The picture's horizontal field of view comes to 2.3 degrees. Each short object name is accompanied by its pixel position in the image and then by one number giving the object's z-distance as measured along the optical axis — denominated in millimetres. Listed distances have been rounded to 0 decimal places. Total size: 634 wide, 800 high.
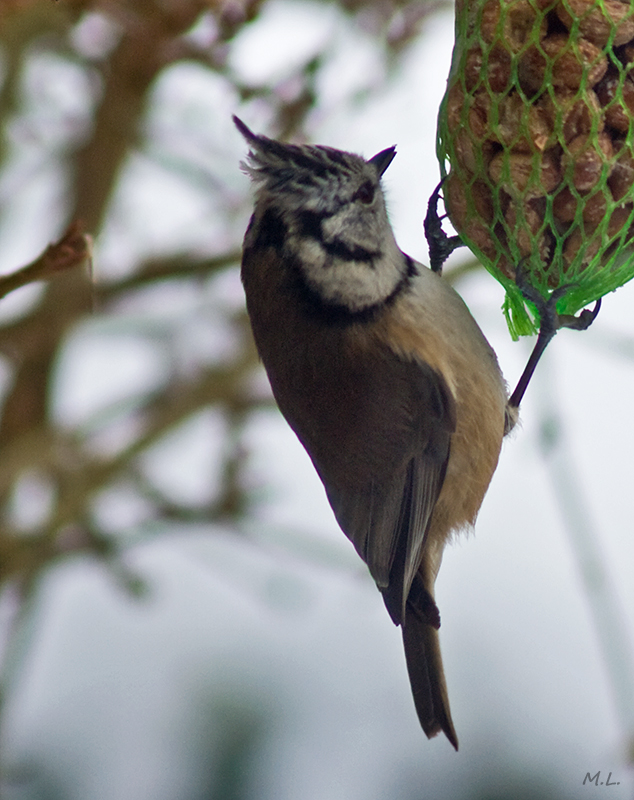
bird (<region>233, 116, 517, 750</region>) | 2670
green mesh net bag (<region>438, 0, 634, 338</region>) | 2646
